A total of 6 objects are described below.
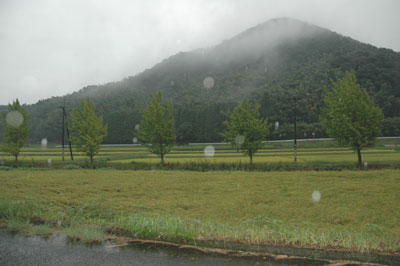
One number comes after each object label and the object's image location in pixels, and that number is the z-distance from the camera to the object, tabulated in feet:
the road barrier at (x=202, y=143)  235.42
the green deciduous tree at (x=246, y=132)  112.68
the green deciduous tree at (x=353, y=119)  98.37
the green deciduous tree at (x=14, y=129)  138.10
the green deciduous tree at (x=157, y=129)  115.24
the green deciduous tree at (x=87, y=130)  120.26
